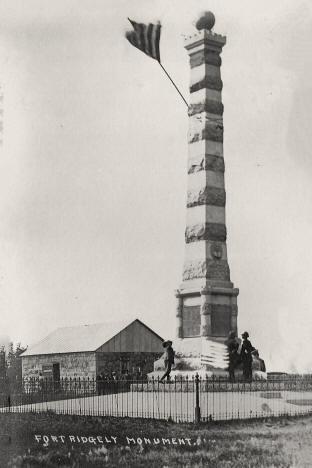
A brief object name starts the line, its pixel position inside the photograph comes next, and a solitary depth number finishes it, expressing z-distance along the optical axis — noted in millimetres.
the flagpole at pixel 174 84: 22094
